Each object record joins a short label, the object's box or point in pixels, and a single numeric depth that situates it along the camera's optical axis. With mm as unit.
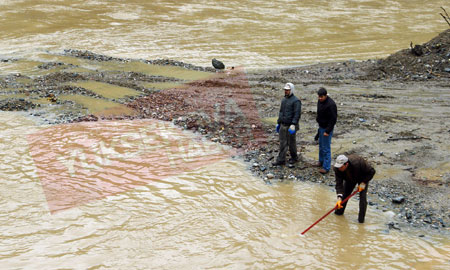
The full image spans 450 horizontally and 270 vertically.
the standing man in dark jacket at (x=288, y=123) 17703
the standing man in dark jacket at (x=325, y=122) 16984
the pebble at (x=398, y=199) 15930
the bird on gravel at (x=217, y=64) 38437
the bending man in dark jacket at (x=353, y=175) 13812
